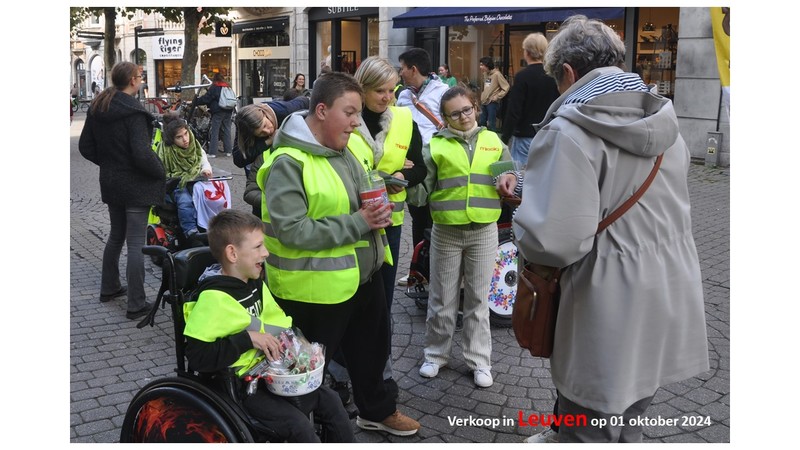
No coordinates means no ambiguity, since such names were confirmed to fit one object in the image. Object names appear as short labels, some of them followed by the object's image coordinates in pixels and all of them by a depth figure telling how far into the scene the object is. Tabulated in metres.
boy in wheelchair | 2.80
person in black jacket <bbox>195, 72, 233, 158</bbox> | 15.59
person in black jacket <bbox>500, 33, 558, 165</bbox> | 7.72
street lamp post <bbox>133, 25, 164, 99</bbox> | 20.83
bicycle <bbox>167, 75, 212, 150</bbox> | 16.22
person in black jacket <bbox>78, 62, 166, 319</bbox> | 5.57
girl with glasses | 4.40
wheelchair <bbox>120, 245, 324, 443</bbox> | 2.81
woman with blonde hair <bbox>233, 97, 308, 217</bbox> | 4.81
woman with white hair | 2.54
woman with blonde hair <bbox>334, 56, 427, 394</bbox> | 4.00
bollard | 12.29
